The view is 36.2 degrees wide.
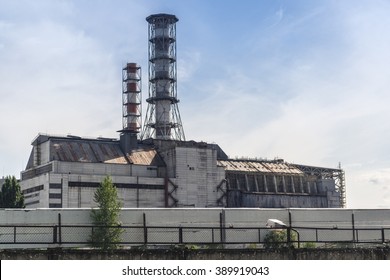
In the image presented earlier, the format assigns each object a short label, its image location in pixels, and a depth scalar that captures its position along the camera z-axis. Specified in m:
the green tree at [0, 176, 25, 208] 83.00
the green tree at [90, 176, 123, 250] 40.70
